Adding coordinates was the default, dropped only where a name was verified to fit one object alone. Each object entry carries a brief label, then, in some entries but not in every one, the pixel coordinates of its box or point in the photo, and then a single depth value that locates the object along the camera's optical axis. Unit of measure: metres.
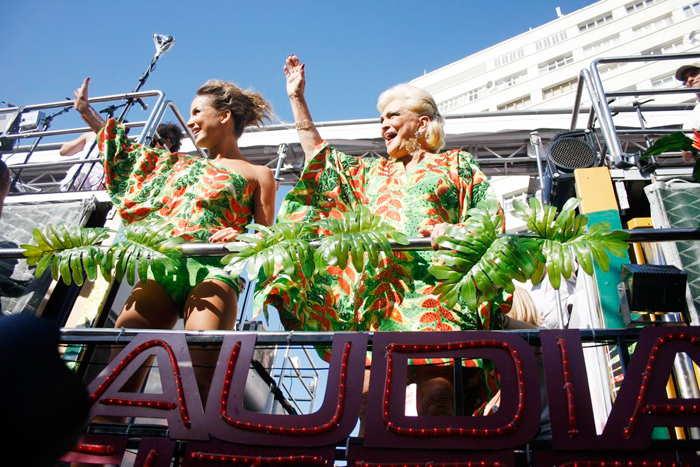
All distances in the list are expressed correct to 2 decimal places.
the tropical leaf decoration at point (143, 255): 2.24
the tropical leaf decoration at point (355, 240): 2.03
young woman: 2.32
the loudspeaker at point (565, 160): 4.44
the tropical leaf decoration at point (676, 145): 2.30
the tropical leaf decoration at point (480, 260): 1.93
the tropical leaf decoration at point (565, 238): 1.90
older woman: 2.15
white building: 27.39
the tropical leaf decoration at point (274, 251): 2.06
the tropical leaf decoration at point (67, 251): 2.31
